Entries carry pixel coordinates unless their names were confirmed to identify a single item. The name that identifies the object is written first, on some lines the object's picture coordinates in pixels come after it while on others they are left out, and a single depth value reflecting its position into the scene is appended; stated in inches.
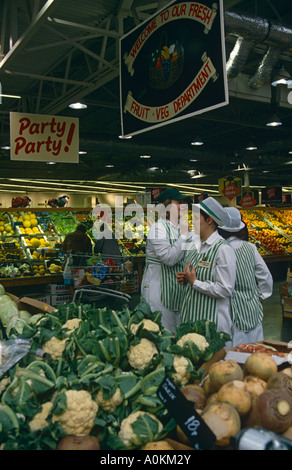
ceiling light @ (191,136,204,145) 439.5
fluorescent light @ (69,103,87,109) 292.2
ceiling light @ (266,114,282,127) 335.6
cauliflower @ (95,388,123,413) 63.0
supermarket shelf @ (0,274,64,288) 274.6
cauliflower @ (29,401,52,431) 59.4
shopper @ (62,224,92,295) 302.7
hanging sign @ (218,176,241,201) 510.6
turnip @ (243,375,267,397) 64.8
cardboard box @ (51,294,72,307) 283.9
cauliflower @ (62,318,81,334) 87.7
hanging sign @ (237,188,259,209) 535.8
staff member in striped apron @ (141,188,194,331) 152.7
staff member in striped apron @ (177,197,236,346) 121.0
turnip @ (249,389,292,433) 55.0
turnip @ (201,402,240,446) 53.3
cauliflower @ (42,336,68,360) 78.6
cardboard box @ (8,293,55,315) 129.0
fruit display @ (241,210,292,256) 448.1
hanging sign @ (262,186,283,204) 547.2
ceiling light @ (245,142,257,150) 502.6
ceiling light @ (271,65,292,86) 295.5
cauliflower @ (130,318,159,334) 81.4
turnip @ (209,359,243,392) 67.7
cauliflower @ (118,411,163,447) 56.8
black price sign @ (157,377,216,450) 50.2
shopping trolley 230.5
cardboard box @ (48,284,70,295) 281.6
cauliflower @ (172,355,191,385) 72.2
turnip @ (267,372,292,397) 62.0
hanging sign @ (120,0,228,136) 98.3
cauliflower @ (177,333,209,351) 80.9
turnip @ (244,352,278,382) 71.7
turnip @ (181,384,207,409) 64.2
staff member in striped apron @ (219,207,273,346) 132.7
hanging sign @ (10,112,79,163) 265.9
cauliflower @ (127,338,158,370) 72.0
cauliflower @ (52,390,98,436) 57.3
